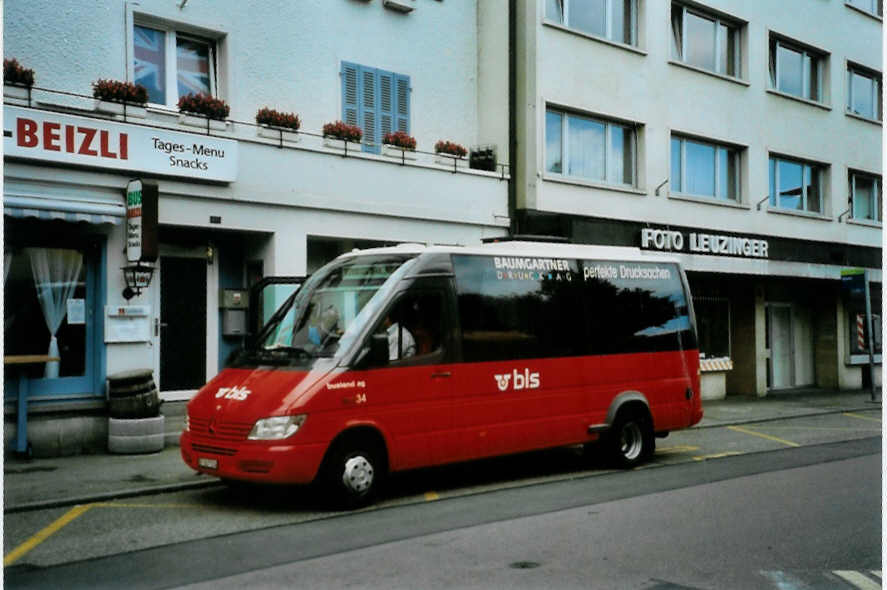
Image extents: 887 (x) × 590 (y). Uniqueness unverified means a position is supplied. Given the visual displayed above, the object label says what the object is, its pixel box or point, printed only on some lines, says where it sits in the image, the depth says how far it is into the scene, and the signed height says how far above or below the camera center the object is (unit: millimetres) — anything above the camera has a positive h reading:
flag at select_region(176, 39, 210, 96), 14039 +3951
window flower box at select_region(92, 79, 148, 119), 12383 +3079
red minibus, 8883 -479
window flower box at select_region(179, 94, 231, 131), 13344 +3113
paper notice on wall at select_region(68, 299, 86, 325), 12562 +202
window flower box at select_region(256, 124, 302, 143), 14234 +2985
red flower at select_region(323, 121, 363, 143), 15047 +3163
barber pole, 27141 -243
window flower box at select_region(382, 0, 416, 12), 16250 +5639
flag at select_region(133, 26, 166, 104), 13492 +3882
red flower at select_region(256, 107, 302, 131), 14180 +3184
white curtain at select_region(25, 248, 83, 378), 12328 +612
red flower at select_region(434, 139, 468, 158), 16812 +3211
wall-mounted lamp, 12672 +656
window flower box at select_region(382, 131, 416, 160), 15914 +3098
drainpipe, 17859 +3793
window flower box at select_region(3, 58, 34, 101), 11641 +3105
